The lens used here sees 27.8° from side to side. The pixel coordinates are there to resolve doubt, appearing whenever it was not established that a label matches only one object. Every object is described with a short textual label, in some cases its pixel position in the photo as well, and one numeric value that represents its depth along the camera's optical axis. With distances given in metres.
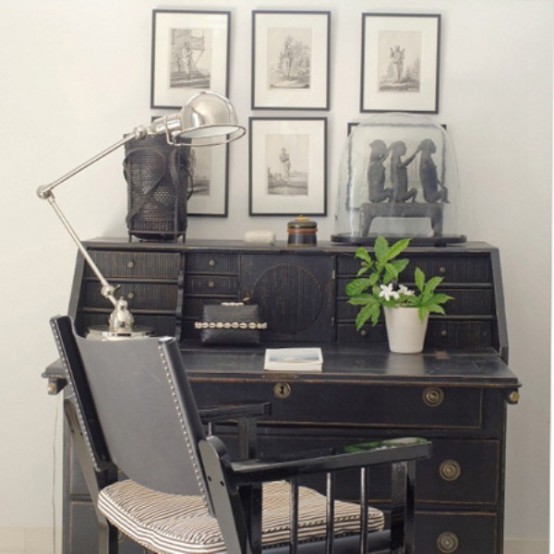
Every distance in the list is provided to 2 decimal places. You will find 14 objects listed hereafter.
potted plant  3.54
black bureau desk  3.25
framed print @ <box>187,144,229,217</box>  4.12
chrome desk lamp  3.35
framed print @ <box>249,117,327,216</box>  4.11
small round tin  3.81
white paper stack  3.24
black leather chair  2.27
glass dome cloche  3.81
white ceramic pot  3.53
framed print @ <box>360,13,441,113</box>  4.07
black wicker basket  3.82
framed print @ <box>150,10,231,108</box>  4.09
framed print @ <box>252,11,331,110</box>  4.09
